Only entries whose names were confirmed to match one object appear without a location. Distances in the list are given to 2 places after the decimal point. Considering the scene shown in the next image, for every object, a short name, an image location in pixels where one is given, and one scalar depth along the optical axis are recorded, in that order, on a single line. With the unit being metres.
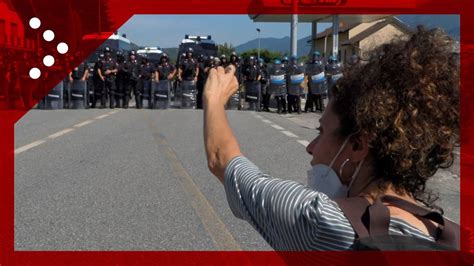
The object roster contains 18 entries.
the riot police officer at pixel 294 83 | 20.48
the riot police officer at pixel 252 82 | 21.47
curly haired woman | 1.47
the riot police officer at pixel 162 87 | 22.14
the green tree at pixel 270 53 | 59.72
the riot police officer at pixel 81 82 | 21.38
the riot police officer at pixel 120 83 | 21.83
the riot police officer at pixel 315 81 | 20.42
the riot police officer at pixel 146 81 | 22.23
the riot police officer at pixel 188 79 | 22.04
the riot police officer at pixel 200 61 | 20.26
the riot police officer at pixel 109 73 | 21.91
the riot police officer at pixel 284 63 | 21.03
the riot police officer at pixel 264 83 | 21.64
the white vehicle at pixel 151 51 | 36.60
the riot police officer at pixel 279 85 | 20.58
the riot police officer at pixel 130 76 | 21.97
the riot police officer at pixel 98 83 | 21.91
